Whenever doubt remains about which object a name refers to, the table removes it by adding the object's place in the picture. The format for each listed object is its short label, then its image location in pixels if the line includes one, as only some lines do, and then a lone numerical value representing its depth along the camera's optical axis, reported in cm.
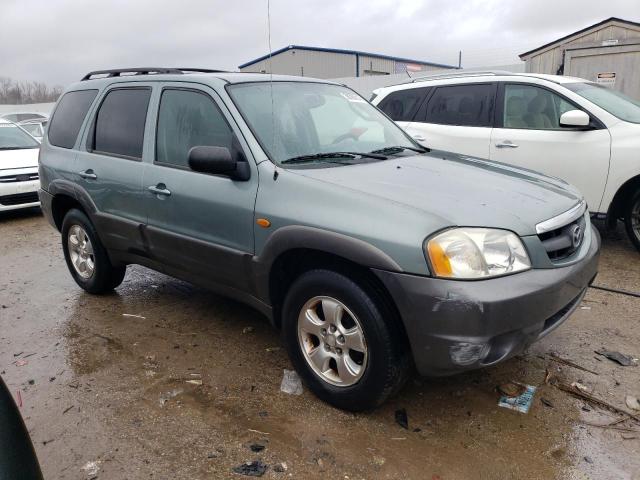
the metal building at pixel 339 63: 2341
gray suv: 239
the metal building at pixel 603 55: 1045
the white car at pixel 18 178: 839
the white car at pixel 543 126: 509
